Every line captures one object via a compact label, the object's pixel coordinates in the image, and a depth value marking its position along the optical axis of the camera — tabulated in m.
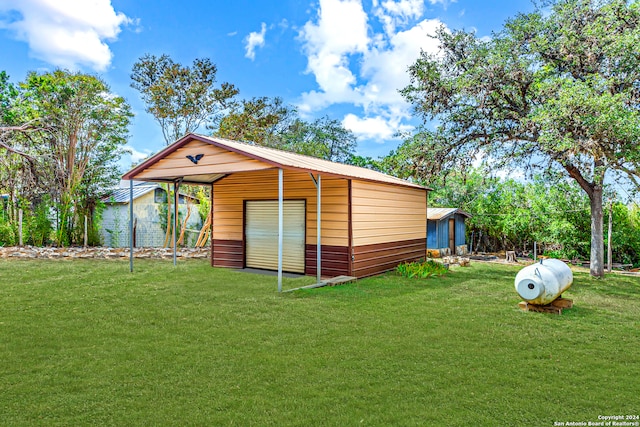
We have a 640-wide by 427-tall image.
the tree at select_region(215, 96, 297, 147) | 17.59
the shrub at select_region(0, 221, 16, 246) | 13.93
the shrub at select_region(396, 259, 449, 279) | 8.84
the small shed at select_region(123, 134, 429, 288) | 7.93
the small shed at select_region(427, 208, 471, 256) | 14.16
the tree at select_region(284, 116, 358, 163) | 28.18
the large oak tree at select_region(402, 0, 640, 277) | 7.96
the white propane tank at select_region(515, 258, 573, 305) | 5.50
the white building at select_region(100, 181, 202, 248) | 16.50
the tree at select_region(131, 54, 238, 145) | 16.78
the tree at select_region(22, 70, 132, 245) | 13.73
